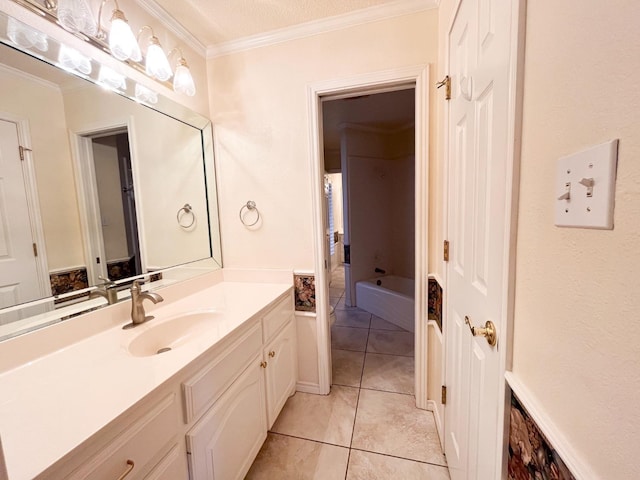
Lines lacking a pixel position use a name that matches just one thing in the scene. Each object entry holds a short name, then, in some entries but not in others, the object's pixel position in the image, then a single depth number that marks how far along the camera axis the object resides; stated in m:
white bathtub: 2.82
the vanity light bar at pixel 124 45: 0.99
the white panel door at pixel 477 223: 0.67
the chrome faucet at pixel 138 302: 1.22
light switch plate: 0.35
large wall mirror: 0.92
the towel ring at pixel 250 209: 1.81
